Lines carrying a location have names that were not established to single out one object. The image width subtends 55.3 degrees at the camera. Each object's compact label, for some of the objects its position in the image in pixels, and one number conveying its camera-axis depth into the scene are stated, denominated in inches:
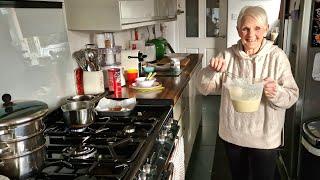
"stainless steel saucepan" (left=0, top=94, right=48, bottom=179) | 37.9
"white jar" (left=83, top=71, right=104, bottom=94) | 75.6
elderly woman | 67.3
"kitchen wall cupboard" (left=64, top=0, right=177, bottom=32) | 70.2
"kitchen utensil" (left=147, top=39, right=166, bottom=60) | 136.9
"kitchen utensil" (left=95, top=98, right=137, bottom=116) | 66.1
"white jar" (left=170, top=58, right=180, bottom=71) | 108.3
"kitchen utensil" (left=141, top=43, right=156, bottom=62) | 124.7
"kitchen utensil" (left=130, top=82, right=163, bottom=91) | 83.4
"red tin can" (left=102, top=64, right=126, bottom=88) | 83.8
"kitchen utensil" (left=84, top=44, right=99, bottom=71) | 76.8
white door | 197.3
